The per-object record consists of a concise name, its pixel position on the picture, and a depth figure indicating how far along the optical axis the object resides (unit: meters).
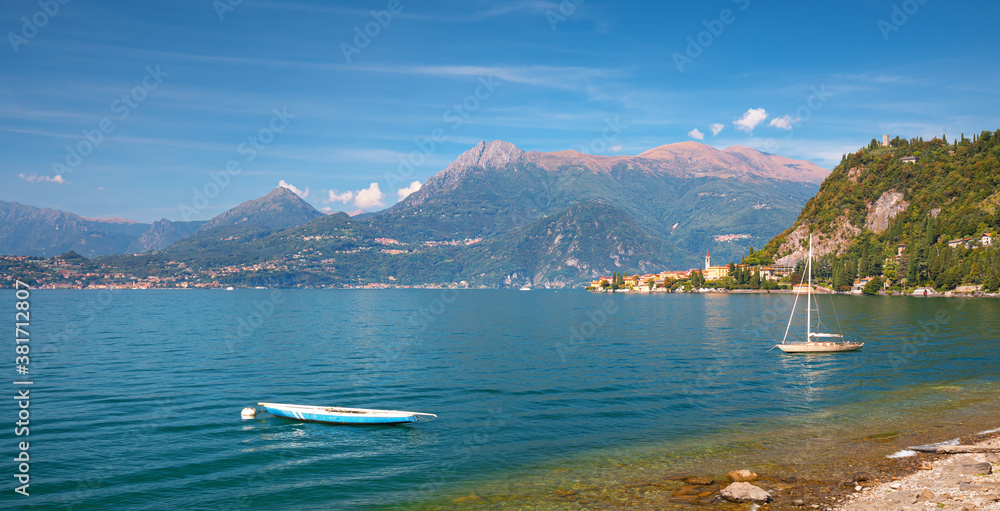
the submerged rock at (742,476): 20.92
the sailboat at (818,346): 58.34
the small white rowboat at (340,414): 29.98
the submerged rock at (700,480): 20.98
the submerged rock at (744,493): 18.48
